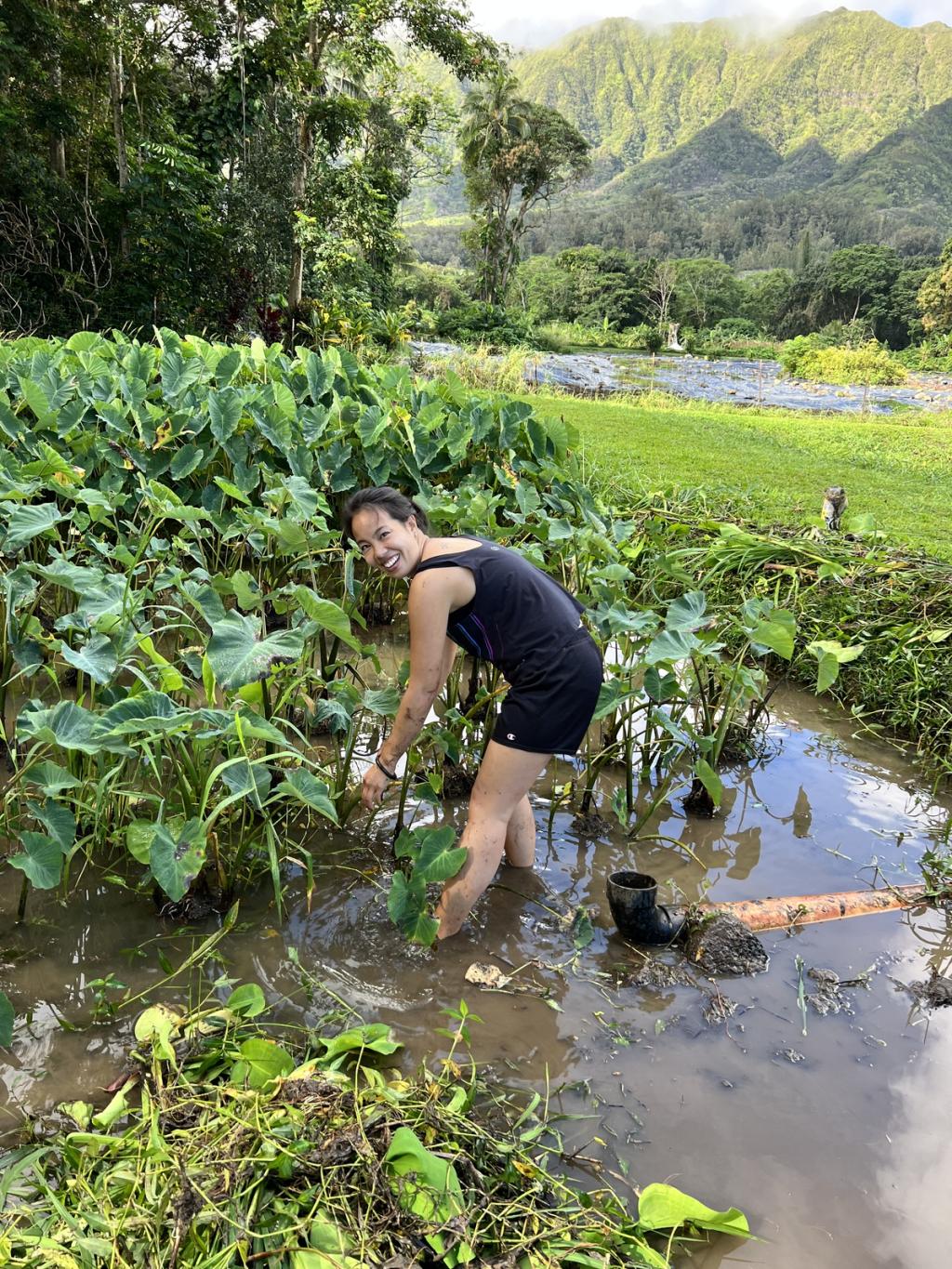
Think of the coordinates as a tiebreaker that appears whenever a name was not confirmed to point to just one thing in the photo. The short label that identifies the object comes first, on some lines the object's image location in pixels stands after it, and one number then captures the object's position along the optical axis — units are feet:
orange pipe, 7.45
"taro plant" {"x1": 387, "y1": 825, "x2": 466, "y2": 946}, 6.38
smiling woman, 6.35
